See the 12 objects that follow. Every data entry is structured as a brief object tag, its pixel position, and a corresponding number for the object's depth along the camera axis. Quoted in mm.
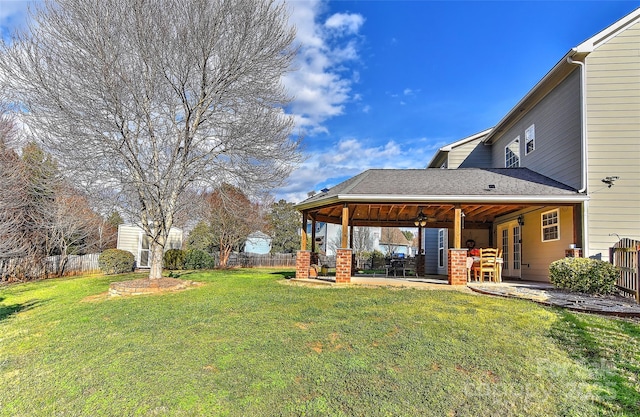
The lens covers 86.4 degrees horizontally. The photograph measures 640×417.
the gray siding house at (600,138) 8633
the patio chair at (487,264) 9883
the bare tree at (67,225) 14492
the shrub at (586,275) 7398
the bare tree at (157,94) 8547
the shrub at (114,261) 15516
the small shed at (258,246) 29734
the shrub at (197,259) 18641
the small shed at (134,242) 19016
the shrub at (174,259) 18203
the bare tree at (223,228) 20516
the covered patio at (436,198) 9234
